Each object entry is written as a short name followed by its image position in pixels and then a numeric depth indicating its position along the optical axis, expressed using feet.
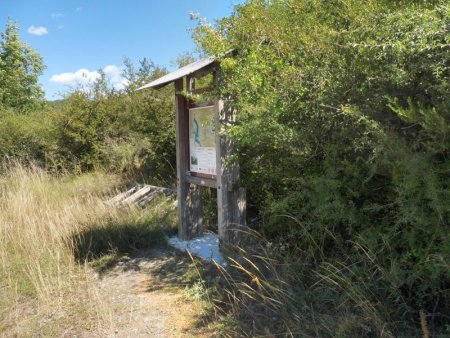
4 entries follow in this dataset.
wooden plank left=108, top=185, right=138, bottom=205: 24.39
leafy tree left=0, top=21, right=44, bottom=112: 99.86
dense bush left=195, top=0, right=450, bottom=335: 8.16
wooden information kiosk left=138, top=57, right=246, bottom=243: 15.21
